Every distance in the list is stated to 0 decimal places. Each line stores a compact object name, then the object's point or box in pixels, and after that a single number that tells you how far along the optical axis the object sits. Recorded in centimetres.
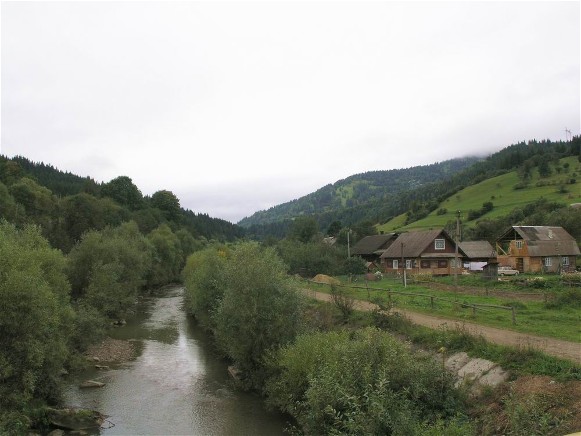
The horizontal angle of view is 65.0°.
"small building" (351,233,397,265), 8394
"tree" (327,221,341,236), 14880
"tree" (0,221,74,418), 2009
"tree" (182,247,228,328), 4006
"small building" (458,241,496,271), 7357
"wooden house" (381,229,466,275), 6619
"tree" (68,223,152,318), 4312
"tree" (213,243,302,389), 2669
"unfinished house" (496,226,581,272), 6231
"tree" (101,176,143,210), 11581
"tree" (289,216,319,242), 10681
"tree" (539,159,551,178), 13492
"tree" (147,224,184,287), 7644
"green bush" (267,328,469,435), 1407
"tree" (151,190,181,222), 13500
